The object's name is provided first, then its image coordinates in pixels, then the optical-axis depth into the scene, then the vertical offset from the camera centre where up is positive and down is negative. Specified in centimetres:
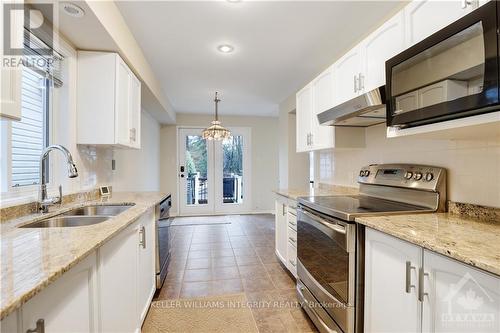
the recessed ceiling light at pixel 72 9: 146 +96
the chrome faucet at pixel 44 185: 144 -10
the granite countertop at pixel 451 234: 81 -28
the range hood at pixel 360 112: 156 +41
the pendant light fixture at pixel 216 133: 412 +60
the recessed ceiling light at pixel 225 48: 256 +126
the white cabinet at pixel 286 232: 245 -69
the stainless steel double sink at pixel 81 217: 140 -32
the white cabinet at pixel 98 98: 205 +58
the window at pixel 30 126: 145 +28
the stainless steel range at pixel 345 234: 141 -43
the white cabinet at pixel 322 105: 233 +62
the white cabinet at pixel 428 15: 116 +77
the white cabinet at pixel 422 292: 79 -47
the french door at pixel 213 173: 588 -12
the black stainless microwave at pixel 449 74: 92 +43
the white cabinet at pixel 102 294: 72 -50
